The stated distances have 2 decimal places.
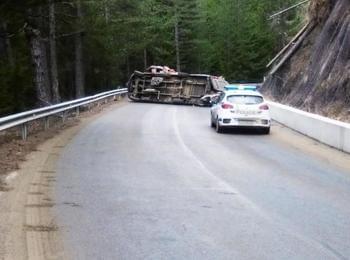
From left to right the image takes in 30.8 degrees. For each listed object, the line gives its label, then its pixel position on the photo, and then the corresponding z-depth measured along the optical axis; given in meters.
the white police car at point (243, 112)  21.00
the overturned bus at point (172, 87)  38.28
